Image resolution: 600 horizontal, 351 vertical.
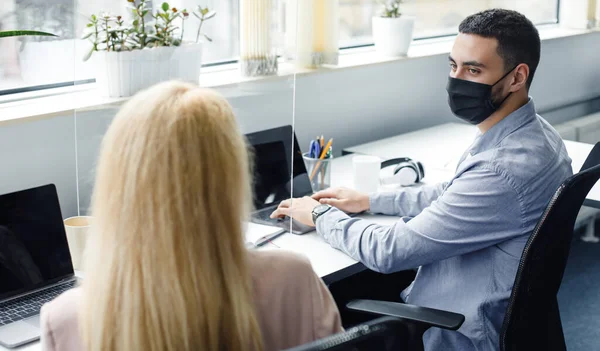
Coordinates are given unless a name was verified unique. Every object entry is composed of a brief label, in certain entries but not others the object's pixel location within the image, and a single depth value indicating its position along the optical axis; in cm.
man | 156
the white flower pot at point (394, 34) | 282
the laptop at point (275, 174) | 191
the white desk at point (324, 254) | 164
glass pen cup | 215
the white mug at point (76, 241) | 169
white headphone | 222
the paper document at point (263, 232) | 183
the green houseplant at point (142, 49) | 171
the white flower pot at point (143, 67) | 167
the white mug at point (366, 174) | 215
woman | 92
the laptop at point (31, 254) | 152
